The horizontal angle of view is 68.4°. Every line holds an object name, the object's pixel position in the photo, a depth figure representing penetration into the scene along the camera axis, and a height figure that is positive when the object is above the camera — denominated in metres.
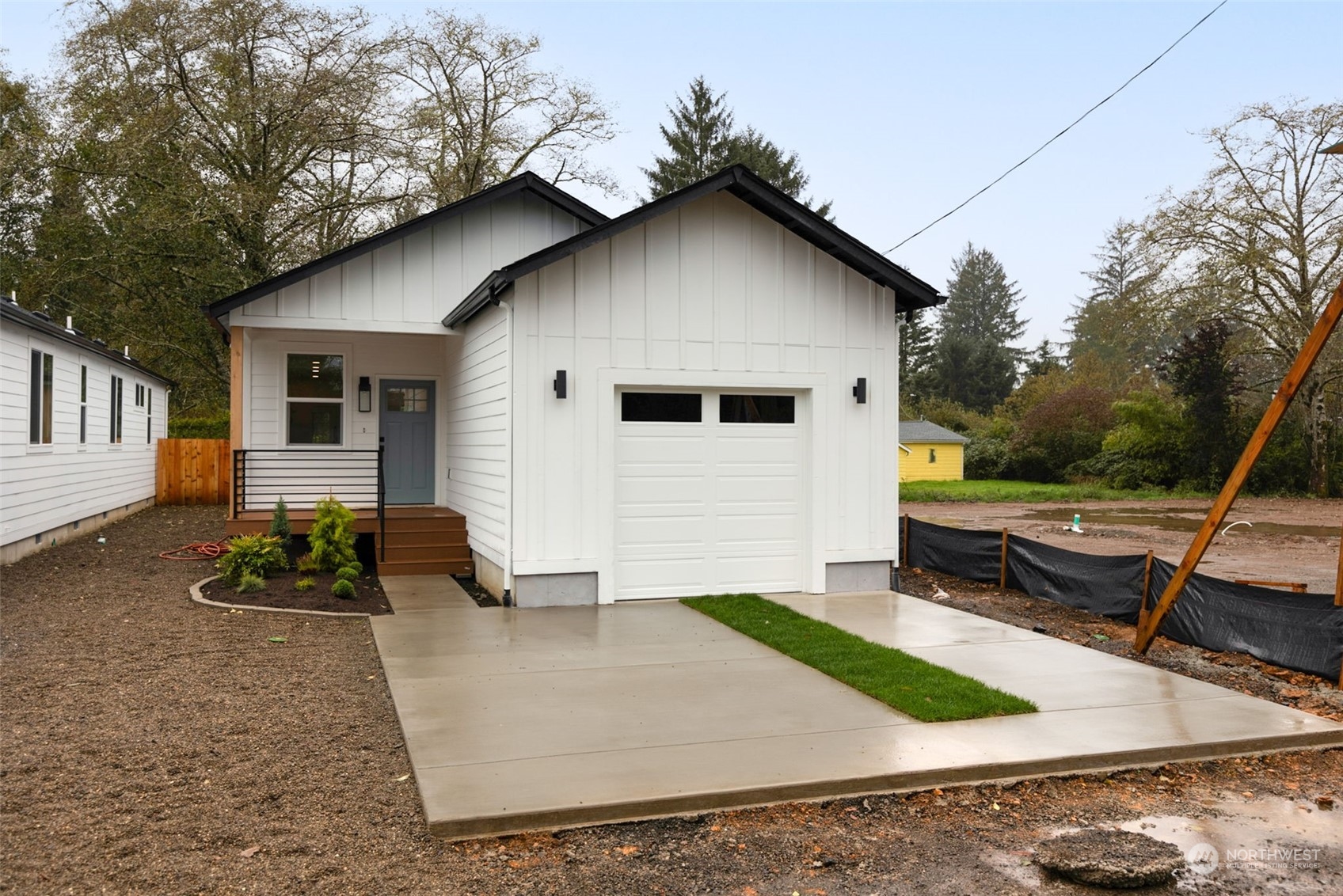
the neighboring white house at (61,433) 12.07 +0.19
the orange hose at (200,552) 13.60 -1.50
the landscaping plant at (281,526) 12.21 -0.99
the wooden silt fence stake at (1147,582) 9.01 -1.21
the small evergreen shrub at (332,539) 11.38 -1.07
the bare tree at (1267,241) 31.12 +6.82
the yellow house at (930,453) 41.88 -0.16
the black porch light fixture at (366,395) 13.95 +0.73
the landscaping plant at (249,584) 10.52 -1.48
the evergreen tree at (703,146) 46.19 +14.28
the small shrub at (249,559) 10.94 -1.26
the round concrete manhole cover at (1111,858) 3.94 -1.71
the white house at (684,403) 9.88 +0.48
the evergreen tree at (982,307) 71.31 +10.43
